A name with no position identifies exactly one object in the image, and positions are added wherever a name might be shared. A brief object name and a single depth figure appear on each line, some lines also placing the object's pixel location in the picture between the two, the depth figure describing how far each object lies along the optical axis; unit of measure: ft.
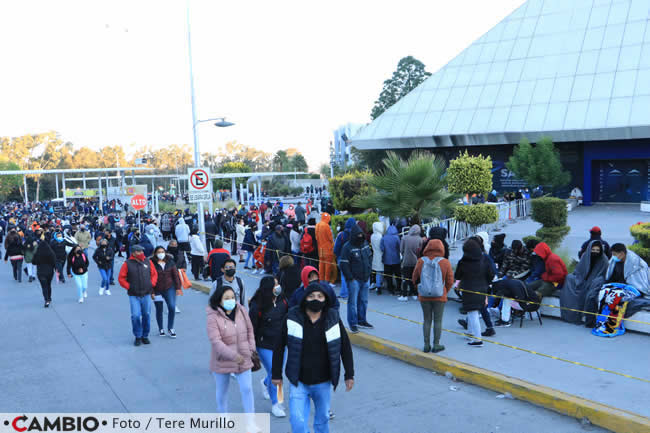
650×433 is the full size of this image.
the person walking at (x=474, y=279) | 26.76
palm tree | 45.09
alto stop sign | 72.74
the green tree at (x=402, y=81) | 173.78
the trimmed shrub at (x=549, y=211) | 44.14
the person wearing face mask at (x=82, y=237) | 55.47
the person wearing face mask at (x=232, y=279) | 22.33
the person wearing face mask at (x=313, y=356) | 15.44
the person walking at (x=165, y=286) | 31.04
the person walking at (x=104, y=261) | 46.37
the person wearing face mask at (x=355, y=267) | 30.17
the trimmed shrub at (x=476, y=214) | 55.26
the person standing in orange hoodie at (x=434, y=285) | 25.75
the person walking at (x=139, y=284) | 29.55
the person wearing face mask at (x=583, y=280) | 29.40
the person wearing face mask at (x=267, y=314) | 19.61
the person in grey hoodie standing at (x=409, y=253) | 38.19
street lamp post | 57.11
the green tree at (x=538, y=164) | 90.17
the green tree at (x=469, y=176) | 63.31
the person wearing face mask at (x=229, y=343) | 17.52
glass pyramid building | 94.84
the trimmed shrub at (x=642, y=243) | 33.53
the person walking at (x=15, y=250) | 57.52
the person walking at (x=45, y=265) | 43.29
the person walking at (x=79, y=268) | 43.82
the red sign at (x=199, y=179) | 53.36
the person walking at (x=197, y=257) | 49.06
